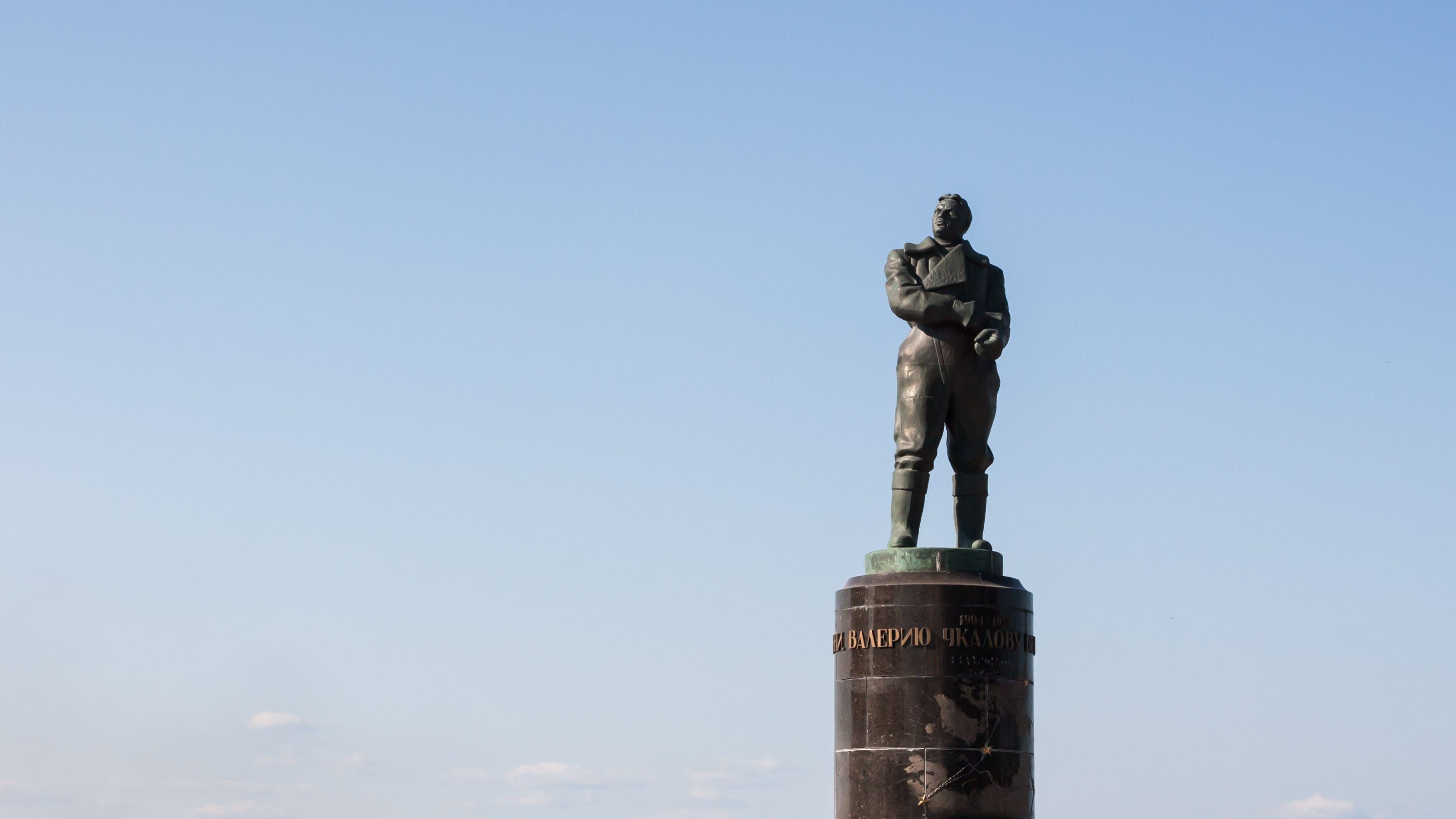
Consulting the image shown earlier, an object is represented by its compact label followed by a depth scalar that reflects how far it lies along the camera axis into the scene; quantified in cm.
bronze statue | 2320
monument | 2175
